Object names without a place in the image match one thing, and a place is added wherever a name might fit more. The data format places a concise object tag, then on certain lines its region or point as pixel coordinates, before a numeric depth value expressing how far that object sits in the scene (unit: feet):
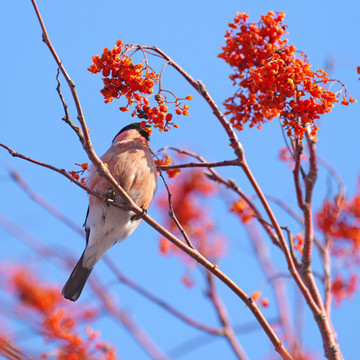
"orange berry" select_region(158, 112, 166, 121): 17.07
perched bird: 23.98
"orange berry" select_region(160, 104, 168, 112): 17.17
